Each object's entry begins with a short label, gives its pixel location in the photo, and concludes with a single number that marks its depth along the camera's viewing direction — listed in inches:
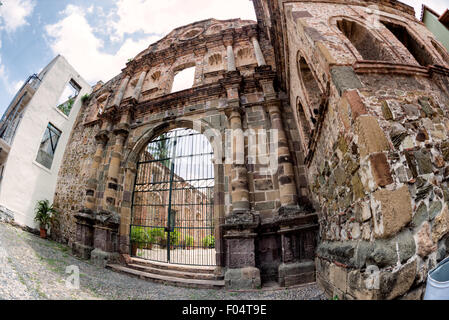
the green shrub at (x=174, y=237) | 347.6
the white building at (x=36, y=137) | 298.3
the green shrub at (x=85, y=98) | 459.7
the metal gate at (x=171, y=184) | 237.4
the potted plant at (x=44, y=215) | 302.4
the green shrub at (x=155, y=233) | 285.7
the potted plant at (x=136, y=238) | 258.1
